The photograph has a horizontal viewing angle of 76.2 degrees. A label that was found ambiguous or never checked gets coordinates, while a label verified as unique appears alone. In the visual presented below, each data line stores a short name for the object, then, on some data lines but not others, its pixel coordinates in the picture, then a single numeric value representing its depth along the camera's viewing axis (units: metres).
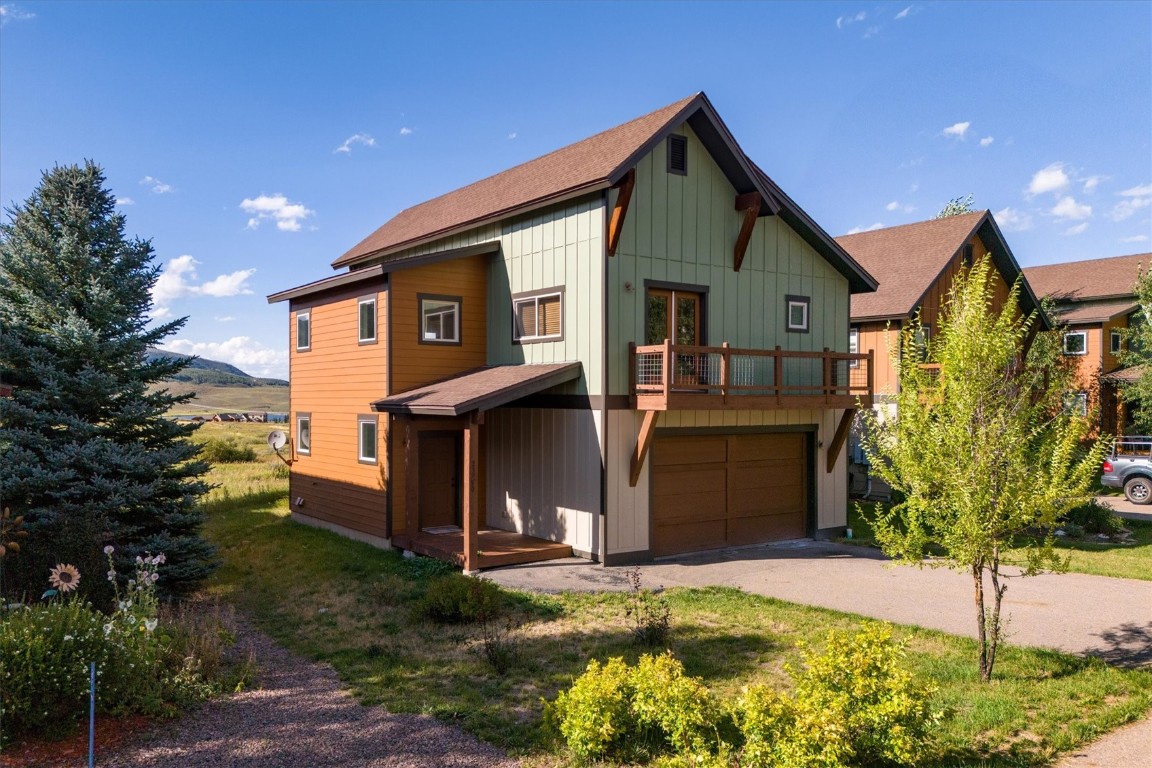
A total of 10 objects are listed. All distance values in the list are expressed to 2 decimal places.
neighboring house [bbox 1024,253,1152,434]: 31.64
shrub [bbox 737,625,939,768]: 5.50
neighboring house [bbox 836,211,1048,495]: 23.89
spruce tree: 11.34
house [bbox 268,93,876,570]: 13.84
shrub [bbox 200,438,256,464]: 30.93
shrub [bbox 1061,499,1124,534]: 18.02
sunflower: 7.81
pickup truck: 23.03
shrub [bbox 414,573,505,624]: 10.34
